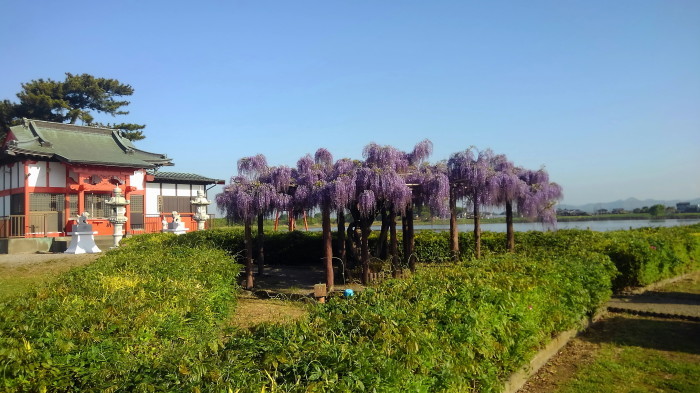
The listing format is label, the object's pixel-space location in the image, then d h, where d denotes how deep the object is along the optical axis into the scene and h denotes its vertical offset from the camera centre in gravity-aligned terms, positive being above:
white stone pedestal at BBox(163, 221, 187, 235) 20.44 -0.48
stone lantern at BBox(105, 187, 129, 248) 19.81 +0.25
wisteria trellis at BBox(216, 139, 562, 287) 10.35 +0.59
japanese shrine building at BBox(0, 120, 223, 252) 20.97 +1.87
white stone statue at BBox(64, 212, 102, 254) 17.23 -0.82
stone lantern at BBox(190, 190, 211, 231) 22.31 +0.32
